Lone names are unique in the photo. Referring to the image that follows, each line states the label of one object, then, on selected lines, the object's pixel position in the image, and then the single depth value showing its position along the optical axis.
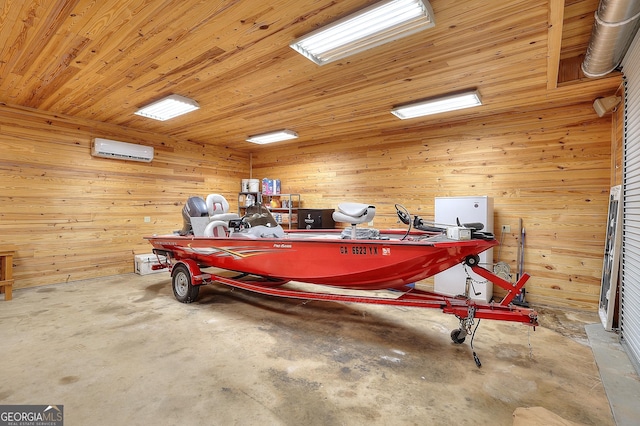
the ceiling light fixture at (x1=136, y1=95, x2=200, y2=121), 4.00
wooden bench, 3.97
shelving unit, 6.84
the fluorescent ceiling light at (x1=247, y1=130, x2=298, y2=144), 5.76
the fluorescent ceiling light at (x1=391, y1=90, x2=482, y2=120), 3.71
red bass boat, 2.49
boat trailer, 2.38
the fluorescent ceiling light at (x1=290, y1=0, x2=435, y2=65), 2.07
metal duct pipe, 1.78
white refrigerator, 4.05
